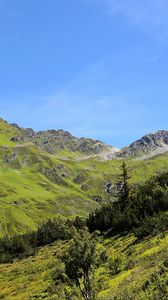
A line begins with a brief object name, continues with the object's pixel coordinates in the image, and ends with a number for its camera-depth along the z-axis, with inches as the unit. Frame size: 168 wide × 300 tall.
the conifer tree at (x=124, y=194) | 3052.4
